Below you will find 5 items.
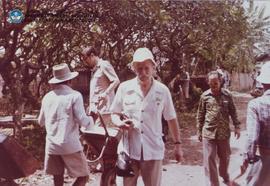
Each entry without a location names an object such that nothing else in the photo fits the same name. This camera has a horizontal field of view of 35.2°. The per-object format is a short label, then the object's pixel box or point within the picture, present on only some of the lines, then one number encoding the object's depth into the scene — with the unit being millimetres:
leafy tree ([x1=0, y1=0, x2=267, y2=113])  4177
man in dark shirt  3572
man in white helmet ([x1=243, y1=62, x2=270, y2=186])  2467
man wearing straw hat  2973
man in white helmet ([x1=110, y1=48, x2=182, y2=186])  2518
